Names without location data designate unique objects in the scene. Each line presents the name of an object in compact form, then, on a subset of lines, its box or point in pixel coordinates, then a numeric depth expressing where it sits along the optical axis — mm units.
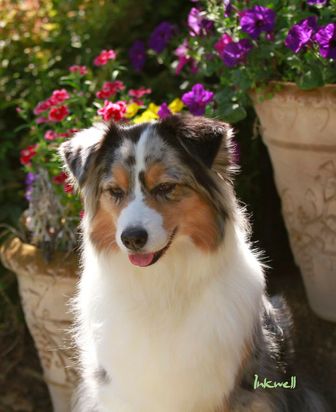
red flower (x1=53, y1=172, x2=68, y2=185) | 4191
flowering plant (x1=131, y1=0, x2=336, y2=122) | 3885
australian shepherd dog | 3221
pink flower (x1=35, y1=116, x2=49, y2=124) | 4336
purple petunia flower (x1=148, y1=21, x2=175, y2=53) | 4984
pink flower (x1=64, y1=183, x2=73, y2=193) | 3983
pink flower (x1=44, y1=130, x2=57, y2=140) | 4223
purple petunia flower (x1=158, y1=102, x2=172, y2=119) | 4027
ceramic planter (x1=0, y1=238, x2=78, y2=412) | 4137
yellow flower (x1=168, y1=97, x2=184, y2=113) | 4320
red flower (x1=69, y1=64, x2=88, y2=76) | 4508
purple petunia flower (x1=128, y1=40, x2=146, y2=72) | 5383
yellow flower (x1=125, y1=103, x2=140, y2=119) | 4141
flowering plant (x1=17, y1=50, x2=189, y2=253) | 4211
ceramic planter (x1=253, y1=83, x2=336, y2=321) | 3996
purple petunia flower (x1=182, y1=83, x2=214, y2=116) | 4137
